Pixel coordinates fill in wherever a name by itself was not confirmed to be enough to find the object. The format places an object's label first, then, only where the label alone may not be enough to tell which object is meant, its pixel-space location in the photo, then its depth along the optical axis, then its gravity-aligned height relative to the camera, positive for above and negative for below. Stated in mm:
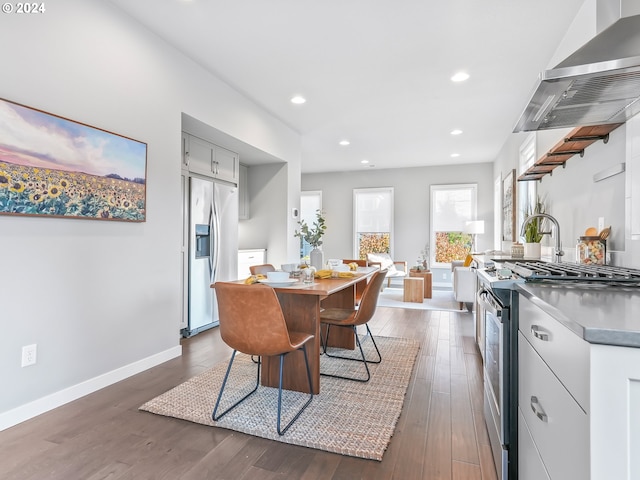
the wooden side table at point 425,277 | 6564 -685
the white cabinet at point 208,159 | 3848 +974
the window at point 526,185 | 4055 +728
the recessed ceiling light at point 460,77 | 3564 +1711
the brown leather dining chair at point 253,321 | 1871 -450
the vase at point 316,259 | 3027 -161
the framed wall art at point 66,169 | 1982 +461
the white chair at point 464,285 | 4934 -620
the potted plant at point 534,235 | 3162 +66
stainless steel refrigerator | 3850 -60
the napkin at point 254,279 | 2308 -273
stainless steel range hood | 1343 +657
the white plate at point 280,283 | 2242 -279
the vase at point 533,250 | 3160 -73
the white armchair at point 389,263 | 7320 -498
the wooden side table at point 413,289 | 5976 -832
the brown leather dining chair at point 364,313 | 2594 -546
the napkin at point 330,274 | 2719 -266
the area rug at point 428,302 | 5566 -1051
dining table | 2307 -591
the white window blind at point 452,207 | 7734 +781
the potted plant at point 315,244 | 2754 -29
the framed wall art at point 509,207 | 5059 +549
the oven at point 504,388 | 1452 -633
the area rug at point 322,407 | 1862 -1054
